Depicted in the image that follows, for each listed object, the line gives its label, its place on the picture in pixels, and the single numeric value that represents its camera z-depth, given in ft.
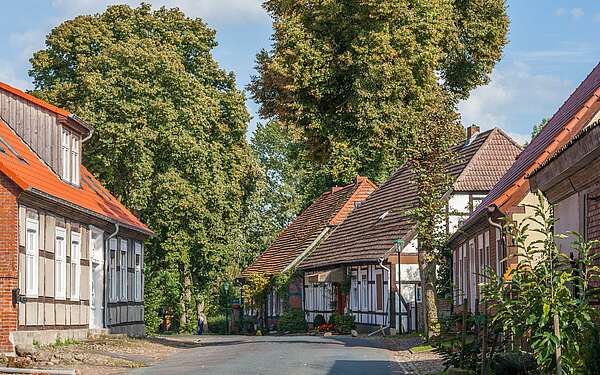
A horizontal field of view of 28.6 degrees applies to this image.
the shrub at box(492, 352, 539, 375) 53.67
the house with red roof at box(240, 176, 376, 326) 181.37
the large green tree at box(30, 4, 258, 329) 162.40
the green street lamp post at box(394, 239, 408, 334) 132.57
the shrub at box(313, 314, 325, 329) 173.88
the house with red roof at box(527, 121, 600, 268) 46.01
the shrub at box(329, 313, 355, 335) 160.04
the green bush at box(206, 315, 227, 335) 225.97
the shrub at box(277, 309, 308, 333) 182.70
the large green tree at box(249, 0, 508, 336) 148.36
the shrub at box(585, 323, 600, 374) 42.55
